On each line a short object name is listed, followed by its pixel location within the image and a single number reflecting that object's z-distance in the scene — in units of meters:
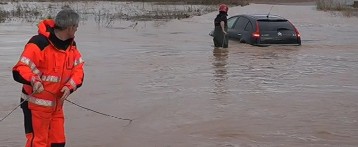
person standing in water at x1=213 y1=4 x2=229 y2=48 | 15.66
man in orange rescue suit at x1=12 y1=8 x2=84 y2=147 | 4.30
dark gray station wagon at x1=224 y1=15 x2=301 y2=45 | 16.28
